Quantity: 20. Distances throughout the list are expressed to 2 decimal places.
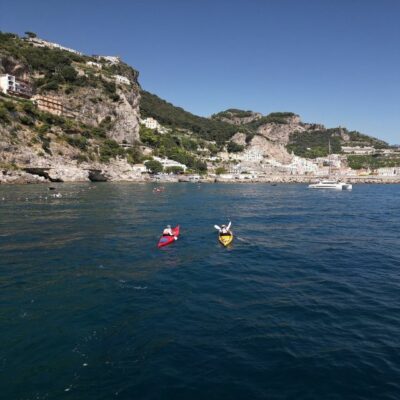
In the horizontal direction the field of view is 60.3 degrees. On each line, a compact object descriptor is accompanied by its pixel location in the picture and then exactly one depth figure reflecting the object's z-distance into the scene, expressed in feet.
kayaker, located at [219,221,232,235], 92.48
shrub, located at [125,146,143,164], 419.58
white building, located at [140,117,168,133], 628.32
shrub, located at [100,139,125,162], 374.43
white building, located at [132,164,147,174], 399.59
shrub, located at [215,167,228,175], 552.70
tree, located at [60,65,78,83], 443.32
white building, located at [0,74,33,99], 372.58
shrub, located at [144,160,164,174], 434.71
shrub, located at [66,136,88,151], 350.84
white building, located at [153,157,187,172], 479.82
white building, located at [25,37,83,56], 542.77
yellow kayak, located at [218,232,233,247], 89.38
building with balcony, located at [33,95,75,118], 382.01
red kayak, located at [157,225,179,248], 84.84
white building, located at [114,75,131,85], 531.33
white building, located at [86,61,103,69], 539.45
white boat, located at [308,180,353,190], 364.44
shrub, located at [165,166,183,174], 466.90
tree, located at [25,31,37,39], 587.64
